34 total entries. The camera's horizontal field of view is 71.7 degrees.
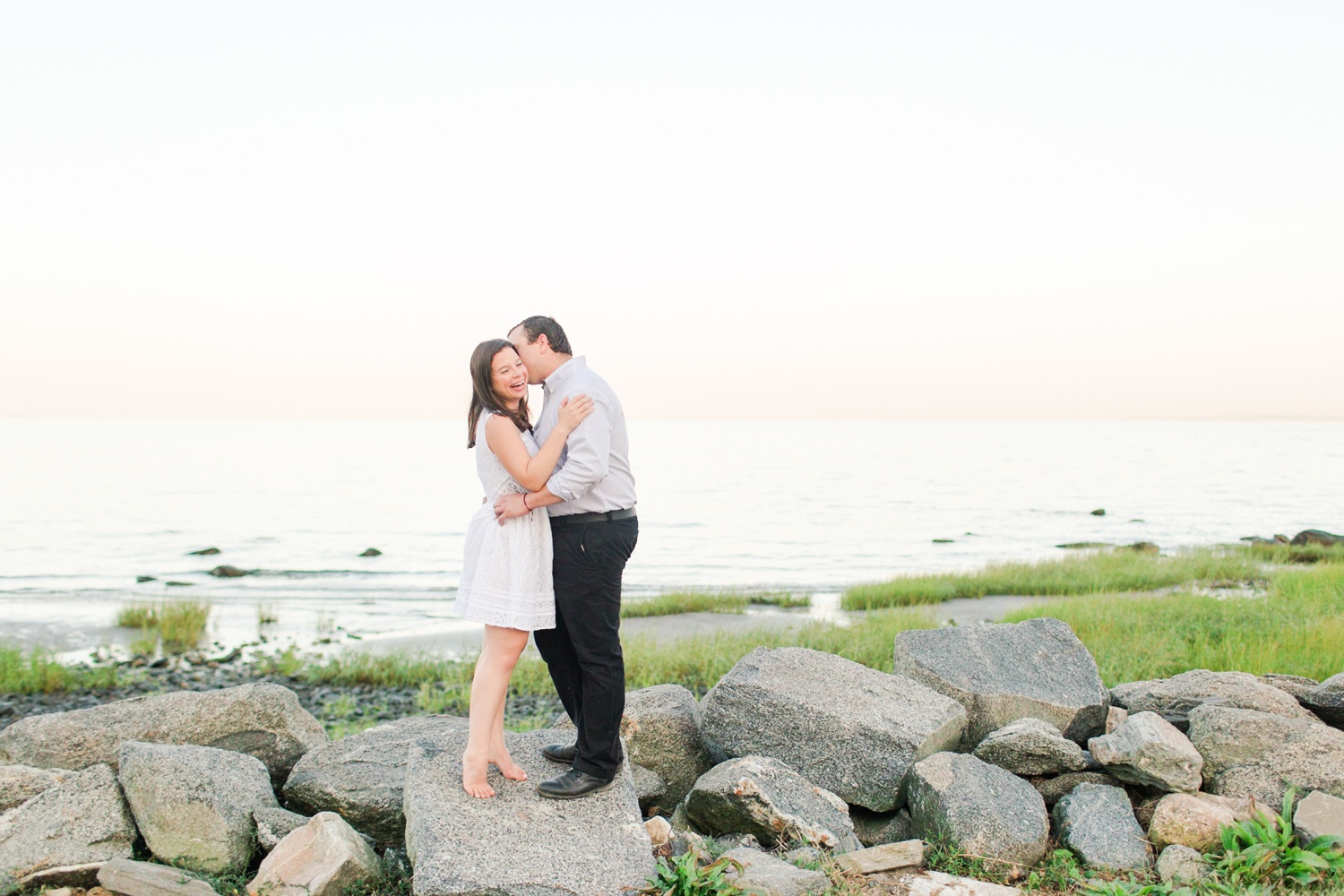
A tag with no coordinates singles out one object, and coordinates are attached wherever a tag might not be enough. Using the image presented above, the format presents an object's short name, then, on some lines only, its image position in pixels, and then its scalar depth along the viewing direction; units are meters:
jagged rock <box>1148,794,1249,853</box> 5.27
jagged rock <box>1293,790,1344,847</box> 5.02
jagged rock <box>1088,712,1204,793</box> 5.68
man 5.00
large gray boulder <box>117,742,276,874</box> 5.19
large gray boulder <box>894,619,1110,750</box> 6.82
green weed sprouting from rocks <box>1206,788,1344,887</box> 4.76
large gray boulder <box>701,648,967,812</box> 6.07
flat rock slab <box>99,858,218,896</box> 4.66
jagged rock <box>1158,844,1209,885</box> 4.92
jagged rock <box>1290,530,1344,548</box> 26.95
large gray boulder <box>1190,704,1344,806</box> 5.65
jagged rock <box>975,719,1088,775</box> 5.99
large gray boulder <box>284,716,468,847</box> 5.86
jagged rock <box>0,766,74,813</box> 5.77
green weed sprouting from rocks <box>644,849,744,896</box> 4.46
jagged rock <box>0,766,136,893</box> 4.98
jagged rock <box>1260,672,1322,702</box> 7.30
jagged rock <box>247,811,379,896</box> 4.70
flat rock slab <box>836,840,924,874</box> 5.02
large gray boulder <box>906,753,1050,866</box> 5.36
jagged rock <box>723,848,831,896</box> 4.49
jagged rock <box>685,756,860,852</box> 5.39
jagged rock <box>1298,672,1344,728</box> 6.67
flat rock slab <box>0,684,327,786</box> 6.59
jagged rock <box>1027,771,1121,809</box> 6.01
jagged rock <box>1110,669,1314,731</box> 6.68
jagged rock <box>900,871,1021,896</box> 4.83
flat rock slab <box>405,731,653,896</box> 4.43
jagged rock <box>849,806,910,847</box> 5.95
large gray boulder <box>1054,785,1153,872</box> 5.21
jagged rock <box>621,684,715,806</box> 6.62
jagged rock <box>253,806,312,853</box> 5.34
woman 4.86
